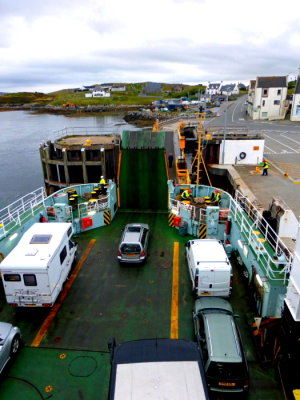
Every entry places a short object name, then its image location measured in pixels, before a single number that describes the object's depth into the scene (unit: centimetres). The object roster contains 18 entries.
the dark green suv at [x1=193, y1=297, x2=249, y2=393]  734
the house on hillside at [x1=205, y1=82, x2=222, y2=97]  16125
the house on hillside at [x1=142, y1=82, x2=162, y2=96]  19775
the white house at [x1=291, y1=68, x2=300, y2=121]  5547
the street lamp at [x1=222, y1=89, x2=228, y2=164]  2986
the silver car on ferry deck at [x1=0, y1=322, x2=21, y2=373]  799
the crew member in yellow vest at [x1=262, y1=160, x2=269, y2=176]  2692
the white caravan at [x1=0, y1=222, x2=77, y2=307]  953
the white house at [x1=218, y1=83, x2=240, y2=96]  14327
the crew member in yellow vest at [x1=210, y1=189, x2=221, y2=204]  1679
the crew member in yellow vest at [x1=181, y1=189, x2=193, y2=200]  1740
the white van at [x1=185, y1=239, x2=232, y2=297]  1034
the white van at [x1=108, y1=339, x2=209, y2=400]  521
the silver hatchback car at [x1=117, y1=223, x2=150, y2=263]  1291
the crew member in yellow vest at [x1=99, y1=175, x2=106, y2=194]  1855
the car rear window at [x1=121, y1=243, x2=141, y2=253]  1292
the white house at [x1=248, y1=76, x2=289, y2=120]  6197
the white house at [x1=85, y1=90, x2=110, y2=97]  18862
